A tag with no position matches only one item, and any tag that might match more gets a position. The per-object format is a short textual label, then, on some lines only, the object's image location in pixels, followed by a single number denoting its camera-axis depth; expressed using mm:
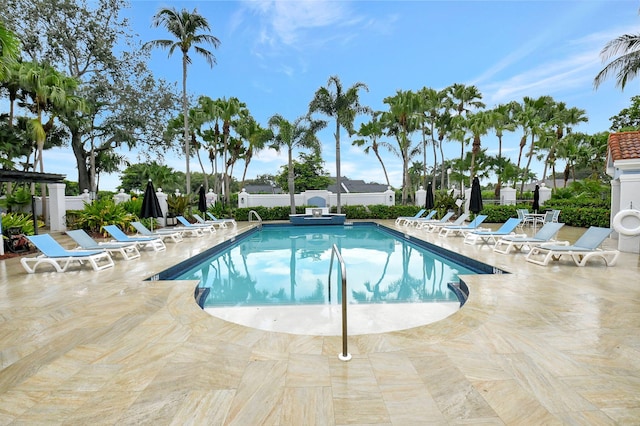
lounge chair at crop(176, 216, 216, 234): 13088
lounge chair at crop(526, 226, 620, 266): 6449
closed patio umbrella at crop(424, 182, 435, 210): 15092
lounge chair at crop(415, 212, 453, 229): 13310
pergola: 9734
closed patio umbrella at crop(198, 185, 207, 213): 15948
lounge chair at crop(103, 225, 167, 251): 8800
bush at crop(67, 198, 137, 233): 12586
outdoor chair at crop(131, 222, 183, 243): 10586
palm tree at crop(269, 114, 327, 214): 20891
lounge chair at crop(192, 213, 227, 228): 14953
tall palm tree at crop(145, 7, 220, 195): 17156
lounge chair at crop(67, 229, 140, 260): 7734
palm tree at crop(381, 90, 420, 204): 22188
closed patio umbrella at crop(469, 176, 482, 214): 11544
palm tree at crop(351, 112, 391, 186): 24438
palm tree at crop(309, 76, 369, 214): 20094
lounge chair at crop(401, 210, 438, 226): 15417
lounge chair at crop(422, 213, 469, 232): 12484
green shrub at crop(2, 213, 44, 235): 9562
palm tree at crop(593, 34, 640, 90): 13781
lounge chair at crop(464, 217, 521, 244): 9367
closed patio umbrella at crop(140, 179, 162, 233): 10555
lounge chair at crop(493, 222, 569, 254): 7863
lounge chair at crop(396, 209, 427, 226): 16544
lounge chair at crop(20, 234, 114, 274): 6536
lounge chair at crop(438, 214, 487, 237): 11289
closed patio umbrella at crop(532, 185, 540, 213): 14554
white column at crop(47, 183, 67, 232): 13922
